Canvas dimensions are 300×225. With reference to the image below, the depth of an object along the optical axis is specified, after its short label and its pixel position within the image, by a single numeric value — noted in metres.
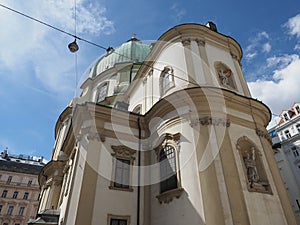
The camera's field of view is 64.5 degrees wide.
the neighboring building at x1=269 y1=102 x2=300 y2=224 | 24.03
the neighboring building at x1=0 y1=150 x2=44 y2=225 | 37.38
